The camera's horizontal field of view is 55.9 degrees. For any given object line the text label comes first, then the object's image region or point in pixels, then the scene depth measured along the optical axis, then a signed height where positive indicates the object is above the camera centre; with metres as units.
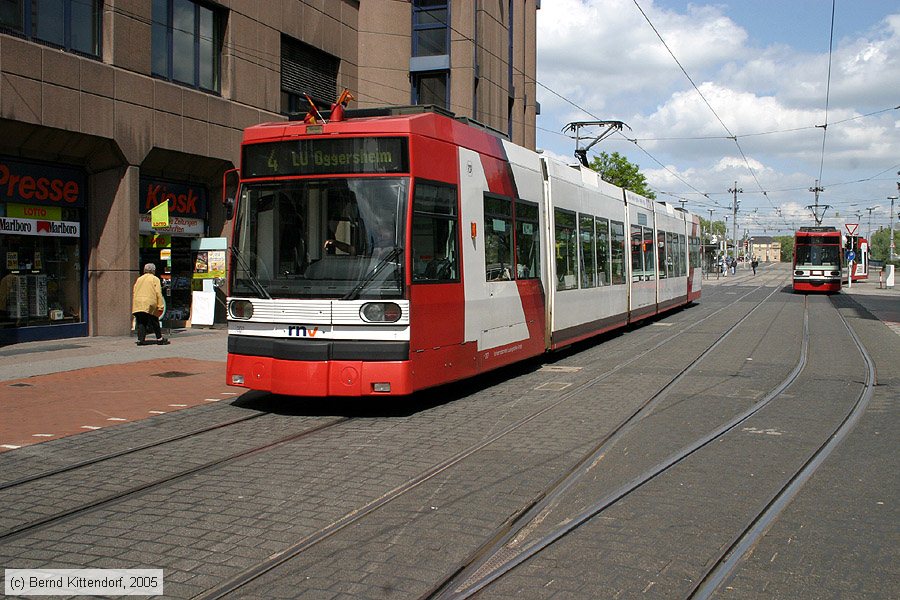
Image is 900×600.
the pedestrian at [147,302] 16.14 -0.43
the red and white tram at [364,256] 8.64 +0.26
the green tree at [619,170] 49.91 +6.63
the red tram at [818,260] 40.78 +1.11
